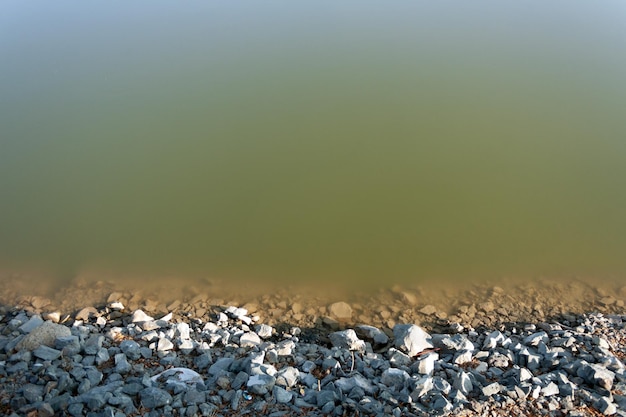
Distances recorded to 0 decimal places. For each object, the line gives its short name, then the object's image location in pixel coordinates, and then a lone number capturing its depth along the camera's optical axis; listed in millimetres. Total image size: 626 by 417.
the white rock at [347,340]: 3543
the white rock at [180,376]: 3100
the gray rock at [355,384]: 2975
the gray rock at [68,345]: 3314
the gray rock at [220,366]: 3262
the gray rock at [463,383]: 2953
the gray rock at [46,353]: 3223
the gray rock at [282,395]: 2910
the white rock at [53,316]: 4012
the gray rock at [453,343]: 3482
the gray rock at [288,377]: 3039
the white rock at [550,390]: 2914
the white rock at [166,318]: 3930
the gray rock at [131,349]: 3406
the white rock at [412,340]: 3523
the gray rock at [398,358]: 3338
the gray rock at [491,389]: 2881
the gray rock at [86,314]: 4020
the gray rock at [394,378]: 3049
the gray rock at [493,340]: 3514
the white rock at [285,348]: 3475
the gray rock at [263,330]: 3838
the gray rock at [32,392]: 2822
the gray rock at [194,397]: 2869
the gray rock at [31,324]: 3703
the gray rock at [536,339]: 3523
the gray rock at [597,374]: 2975
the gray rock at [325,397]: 2859
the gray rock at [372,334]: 3736
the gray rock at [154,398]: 2826
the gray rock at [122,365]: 3213
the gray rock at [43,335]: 3363
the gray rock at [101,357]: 3286
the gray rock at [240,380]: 3039
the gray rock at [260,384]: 2965
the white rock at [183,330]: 3688
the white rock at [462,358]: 3342
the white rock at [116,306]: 4152
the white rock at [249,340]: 3650
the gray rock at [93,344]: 3356
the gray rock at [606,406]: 2791
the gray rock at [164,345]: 3506
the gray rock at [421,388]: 2871
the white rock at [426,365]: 3209
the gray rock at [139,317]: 3916
